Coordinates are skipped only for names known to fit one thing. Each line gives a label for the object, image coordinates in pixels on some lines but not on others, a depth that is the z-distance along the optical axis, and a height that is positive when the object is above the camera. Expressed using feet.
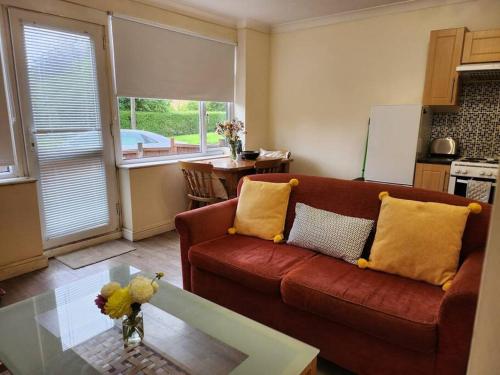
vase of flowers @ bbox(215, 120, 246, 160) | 13.48 -0.46
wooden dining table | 11.69 -1.75
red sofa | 4.63 -2.67
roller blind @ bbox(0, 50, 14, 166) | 8.94 -0.37
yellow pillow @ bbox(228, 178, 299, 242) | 7.79 -2.05
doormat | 10.13 -4.15
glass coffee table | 4.15 -2.92
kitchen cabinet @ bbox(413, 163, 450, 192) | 11.39 -1.77
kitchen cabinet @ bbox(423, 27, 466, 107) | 11.19 +1.89
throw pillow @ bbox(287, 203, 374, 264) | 6.54 -2.18
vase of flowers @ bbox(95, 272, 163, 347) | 4.04 -2.14
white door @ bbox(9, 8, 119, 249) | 9.41 -0.02
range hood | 10.48 +1.66
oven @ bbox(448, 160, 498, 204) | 10.34 -1.55
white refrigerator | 11.73 -0.63
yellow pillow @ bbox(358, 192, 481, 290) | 5.60 -1.97
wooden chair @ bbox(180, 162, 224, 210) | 11.65 -2.11
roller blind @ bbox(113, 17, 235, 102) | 11.48 +2.12
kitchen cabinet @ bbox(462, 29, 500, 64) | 10.53 +2.41
